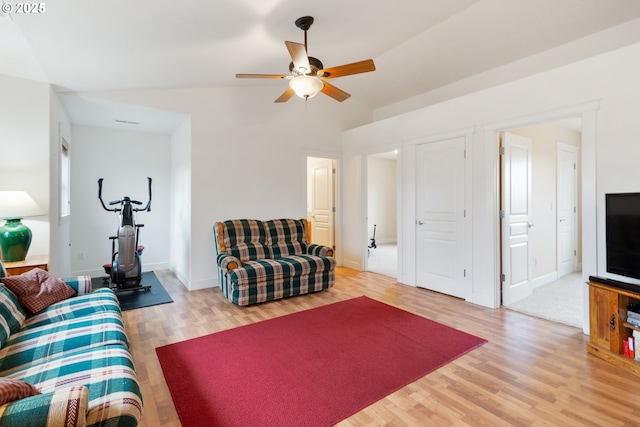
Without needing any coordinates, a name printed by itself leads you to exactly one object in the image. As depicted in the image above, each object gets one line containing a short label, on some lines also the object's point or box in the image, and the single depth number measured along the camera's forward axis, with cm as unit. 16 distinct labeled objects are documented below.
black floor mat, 364
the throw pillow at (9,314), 168
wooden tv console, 225
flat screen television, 234
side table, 250
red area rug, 179
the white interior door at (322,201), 579
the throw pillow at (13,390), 97
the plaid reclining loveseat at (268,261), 353
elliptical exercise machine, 407
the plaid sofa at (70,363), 97
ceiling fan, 244
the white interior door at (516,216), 357
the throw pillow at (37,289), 205
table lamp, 257
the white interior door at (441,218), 382
